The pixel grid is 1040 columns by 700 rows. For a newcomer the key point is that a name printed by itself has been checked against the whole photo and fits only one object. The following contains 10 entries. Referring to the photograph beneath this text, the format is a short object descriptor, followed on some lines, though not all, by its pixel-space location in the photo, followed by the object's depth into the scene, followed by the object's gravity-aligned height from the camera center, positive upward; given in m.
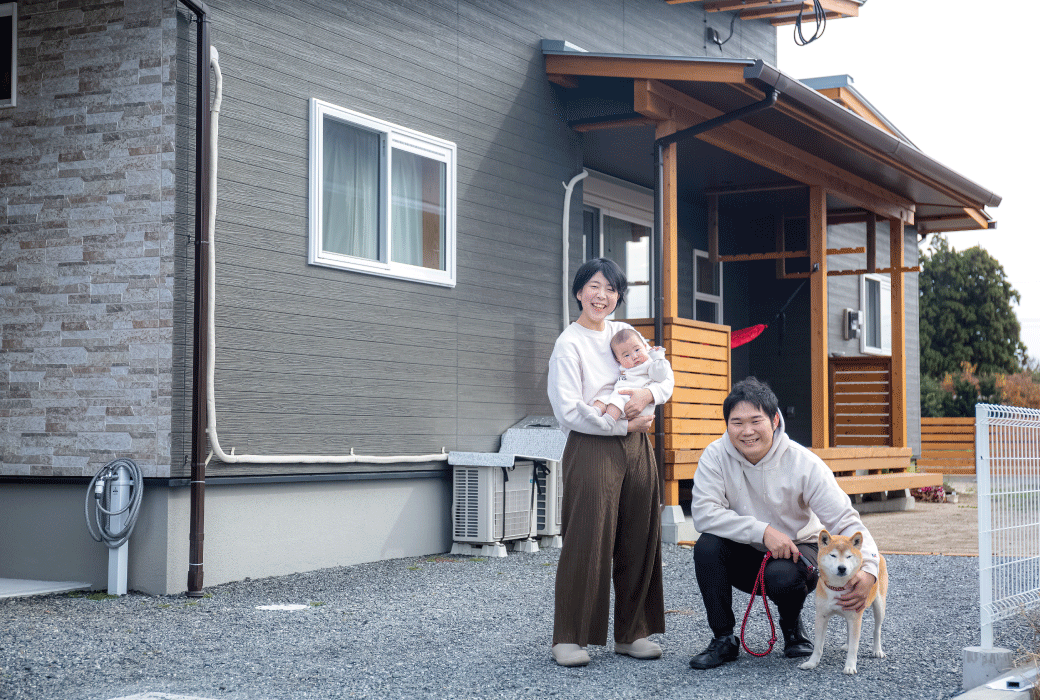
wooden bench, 10.59 -0.75
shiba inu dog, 3.85 -0.62
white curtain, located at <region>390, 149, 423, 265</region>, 7.45 +1.23
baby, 4.29 +0.12
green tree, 35.09 +2.44
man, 4.11 -0.42
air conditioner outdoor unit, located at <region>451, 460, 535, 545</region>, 7.43 -0.70
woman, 4.22 -0.38
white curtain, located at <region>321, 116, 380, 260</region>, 6.96 +1.26
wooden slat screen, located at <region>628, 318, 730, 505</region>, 8.42 +0.05
